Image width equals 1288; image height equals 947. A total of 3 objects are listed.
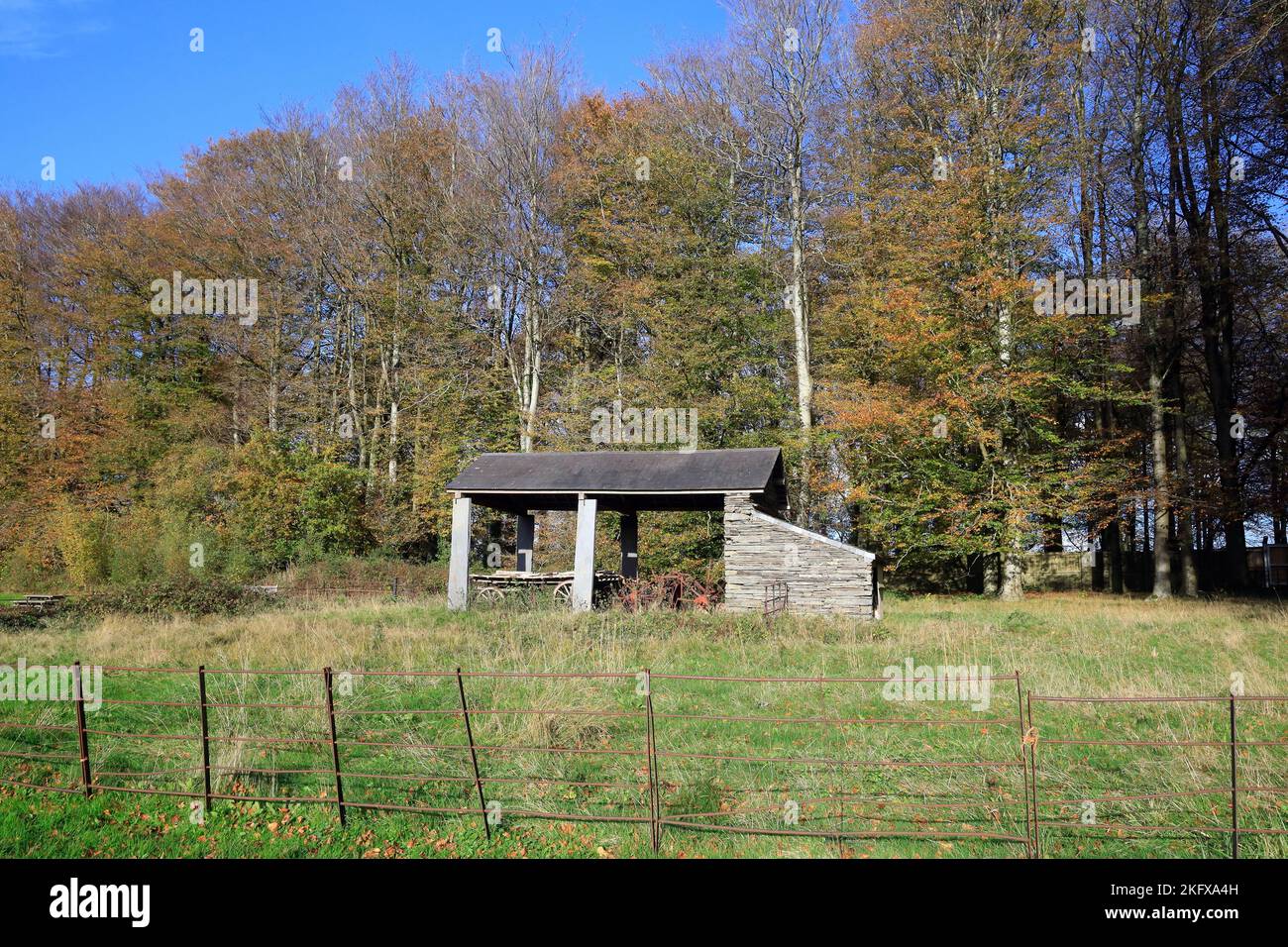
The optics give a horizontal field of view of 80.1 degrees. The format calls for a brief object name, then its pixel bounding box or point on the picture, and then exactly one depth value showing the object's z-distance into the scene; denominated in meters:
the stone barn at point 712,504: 16.52
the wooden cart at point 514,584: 17.97
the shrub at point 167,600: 16.41
